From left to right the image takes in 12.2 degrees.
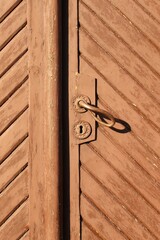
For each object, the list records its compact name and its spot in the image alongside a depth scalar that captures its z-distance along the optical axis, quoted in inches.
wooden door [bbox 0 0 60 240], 86.0
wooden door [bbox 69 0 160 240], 86.7
